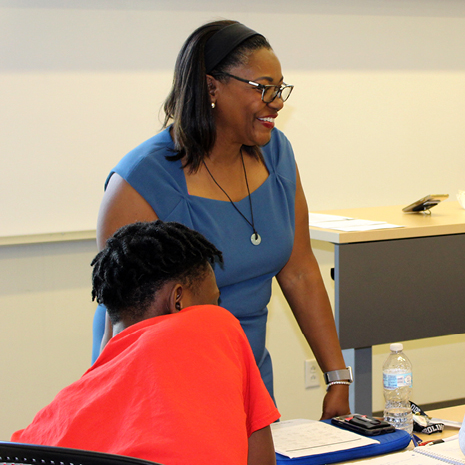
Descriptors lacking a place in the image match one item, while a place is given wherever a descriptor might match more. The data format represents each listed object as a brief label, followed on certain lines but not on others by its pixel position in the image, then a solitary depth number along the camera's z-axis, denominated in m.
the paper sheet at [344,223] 3.63
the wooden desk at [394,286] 3.58
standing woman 2.99
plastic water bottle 2.97
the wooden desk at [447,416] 2.94
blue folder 2.77
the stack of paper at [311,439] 2.78
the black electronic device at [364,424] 2.84
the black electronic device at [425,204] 3.87
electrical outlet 4.63
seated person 2.26
